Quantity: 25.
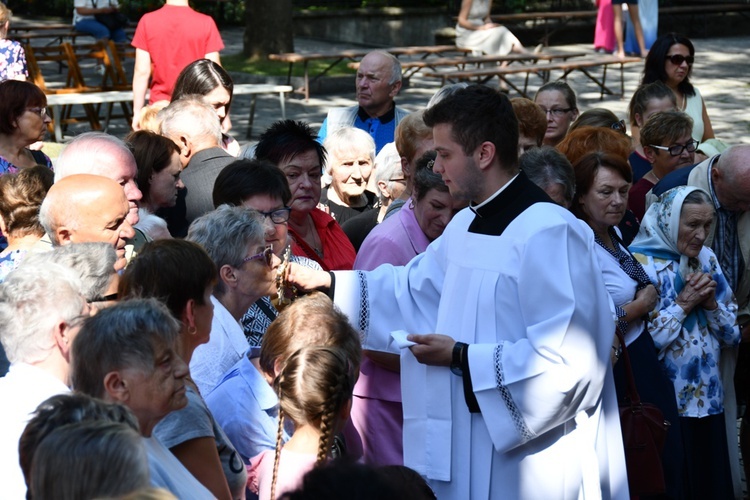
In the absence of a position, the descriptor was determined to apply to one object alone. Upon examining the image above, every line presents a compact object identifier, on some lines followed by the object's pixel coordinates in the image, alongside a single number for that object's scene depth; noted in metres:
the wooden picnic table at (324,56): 30.27
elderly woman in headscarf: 10.23
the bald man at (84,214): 8.19
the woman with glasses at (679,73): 15.45
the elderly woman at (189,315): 5.87
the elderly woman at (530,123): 12.34
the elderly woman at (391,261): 9.02
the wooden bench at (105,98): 23.27
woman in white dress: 30.47
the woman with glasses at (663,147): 12.31
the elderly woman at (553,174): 9.42
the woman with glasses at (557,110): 14.05
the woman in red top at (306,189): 10.02
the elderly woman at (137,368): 5.34
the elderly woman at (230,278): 7.49
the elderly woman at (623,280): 9.66
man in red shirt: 17.34
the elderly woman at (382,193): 11.26
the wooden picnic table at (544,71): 28.62
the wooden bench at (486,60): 30.09
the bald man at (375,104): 14.34
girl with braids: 6.48
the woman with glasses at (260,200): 8.47
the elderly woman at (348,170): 11.83
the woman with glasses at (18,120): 11.95
